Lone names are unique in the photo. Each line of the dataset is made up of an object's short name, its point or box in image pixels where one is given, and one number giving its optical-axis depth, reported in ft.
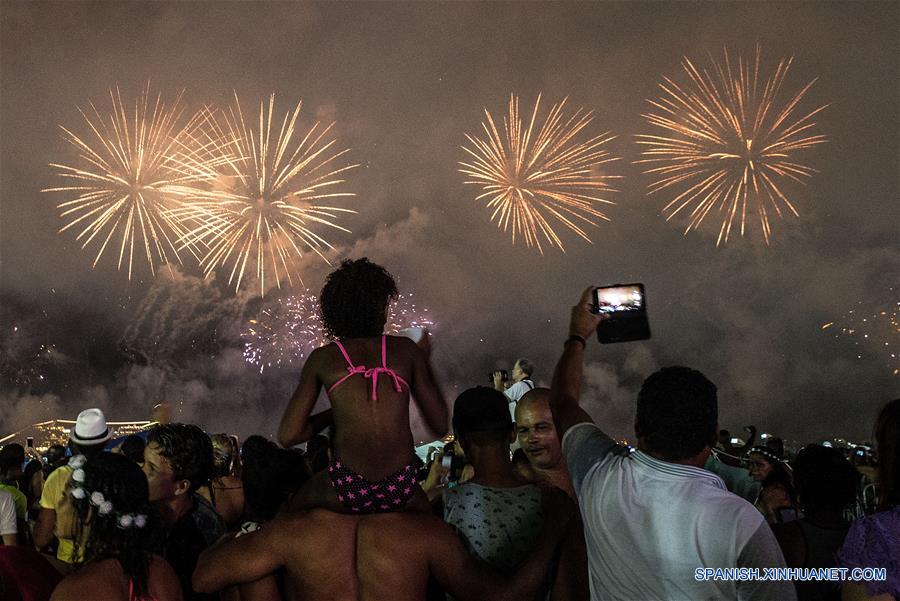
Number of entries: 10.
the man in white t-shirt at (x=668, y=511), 9.32
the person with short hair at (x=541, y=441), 15.40
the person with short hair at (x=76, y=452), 17.21
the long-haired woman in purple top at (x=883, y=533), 10.11
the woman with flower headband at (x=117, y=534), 10.22
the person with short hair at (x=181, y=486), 13.01
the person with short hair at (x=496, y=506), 11.54
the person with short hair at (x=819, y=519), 12.73
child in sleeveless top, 11.19
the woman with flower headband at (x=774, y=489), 17.66
